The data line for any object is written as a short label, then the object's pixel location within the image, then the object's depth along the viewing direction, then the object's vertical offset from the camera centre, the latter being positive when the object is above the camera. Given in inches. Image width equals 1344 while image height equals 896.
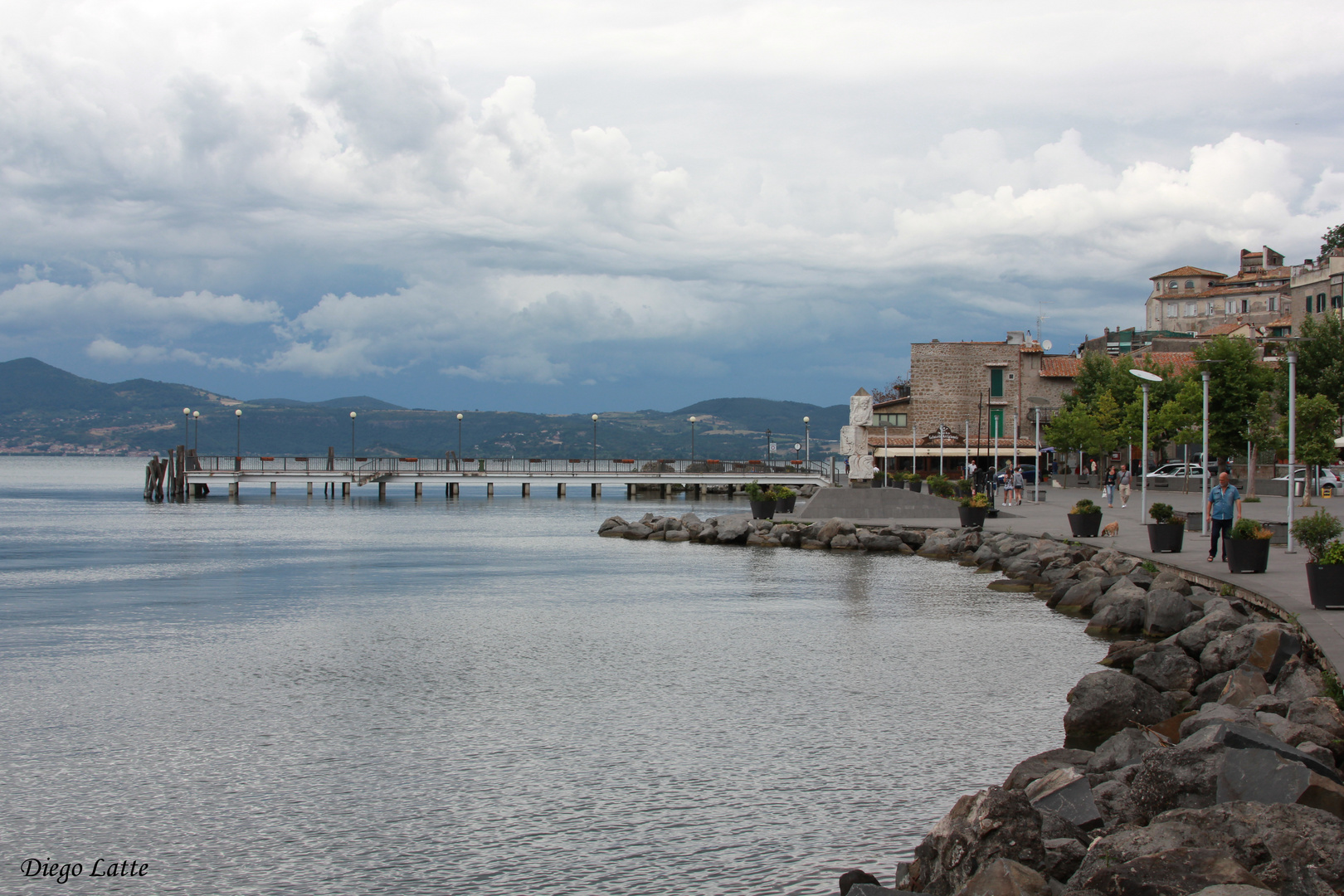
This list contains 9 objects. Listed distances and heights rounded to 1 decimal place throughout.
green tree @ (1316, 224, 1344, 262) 3563.0 +729.4
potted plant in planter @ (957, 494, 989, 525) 1427.2 -54.8
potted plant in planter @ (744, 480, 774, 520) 1769.2 -66.5
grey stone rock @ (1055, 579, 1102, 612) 858.8 -98.0
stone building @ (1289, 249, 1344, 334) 2723.9 +456.9
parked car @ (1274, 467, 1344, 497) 1937.7 -16.3
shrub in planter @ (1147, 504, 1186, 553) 959.0 -56.0
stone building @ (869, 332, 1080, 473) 2925.7 +188.3
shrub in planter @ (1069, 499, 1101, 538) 1155.9 -53.1
